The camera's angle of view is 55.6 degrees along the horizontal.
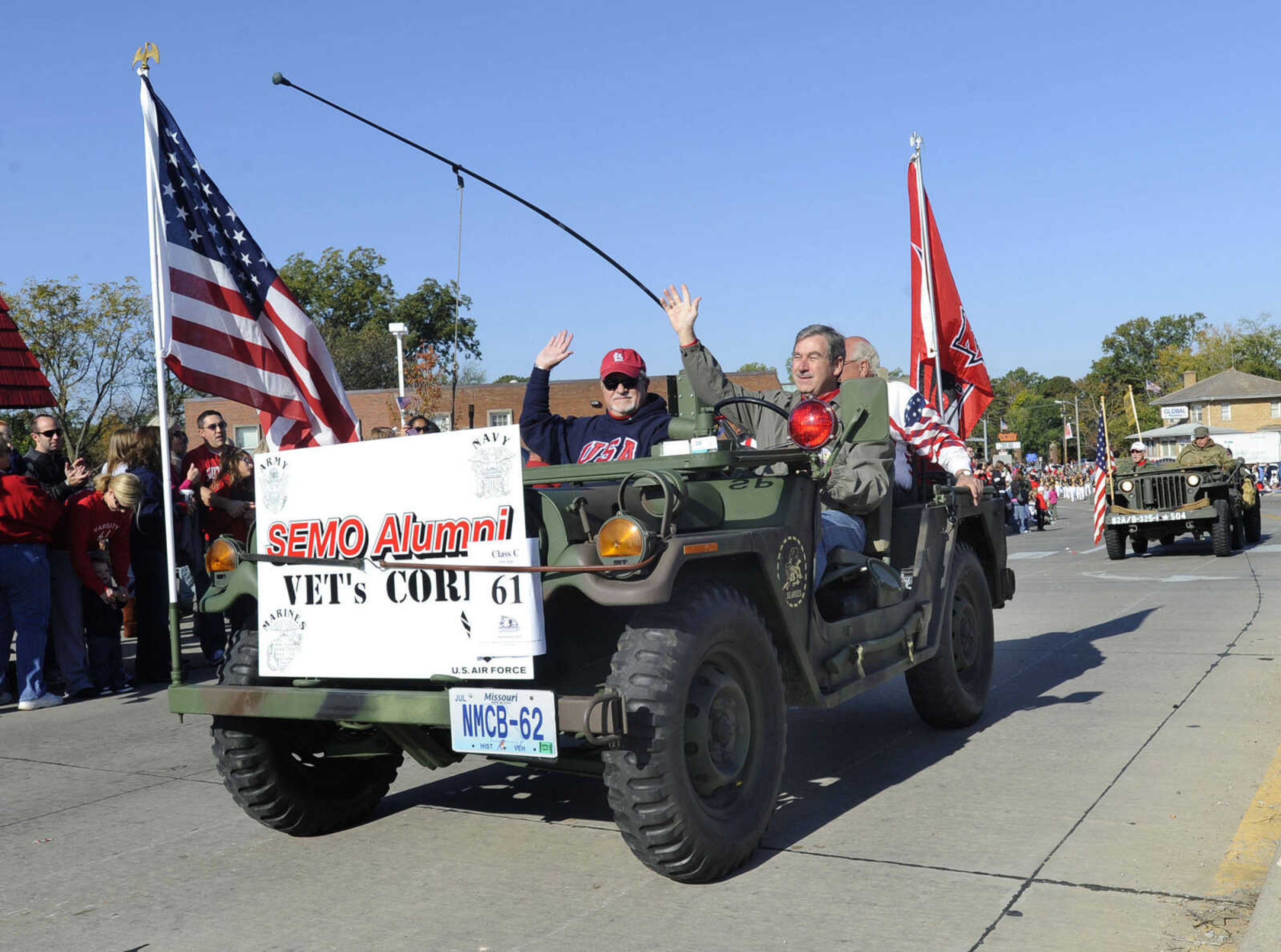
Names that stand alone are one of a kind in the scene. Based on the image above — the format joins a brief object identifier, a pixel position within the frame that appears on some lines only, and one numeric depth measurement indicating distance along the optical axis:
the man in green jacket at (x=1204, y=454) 19.50
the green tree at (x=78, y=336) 41.62
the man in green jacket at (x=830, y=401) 5.11
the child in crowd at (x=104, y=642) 8.72
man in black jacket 9.20
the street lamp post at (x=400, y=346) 14.16
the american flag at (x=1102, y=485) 19.77
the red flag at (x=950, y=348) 10.81
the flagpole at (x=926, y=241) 10.48
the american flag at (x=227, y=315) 5.40
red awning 13.55
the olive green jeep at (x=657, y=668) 3.60
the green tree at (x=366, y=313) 66.12
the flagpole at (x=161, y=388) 4.41
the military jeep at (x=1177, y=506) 18.02
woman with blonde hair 8.52
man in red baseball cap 5.52
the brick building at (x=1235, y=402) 94.94
